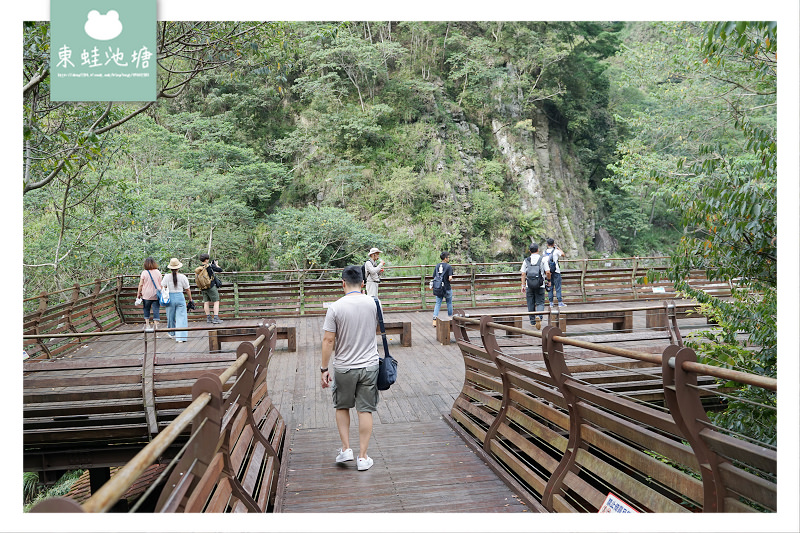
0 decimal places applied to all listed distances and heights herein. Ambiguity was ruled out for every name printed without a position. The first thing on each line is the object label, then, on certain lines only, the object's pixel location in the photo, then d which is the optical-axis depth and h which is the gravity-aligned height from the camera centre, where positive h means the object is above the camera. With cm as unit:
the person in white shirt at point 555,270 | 1081 -5
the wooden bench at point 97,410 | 548 -141
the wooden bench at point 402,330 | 979 -112
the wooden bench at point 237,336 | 857 -111
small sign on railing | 283 -126
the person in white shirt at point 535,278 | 1033 -21
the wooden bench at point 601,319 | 791 -83
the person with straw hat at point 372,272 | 991 -7
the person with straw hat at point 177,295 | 981 -46
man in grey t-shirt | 423 -65
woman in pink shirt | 1005 -27
